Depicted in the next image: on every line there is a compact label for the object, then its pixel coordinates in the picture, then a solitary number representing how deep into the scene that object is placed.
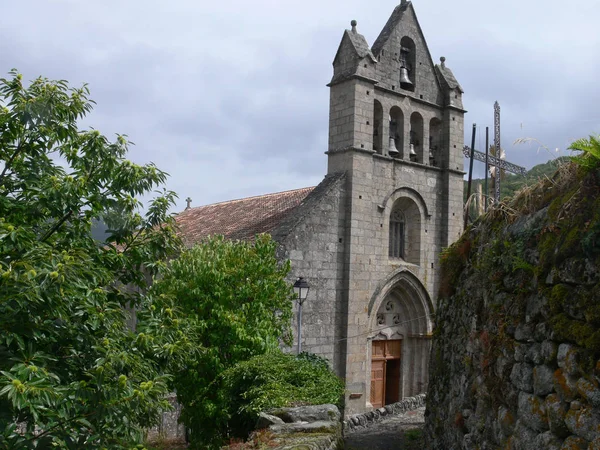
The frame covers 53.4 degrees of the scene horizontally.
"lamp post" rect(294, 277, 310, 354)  13.47
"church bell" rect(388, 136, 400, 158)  19.02
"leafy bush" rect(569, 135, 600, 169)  5.14
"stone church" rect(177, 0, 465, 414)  17.28
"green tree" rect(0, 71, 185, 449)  5.13
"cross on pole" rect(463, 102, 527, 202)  25.03
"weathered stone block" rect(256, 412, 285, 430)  7.32
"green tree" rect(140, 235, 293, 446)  11.98
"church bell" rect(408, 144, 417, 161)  19.81
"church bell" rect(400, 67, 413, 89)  19.55
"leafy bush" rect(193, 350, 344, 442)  8.58
